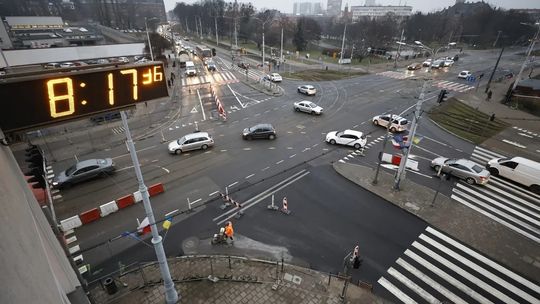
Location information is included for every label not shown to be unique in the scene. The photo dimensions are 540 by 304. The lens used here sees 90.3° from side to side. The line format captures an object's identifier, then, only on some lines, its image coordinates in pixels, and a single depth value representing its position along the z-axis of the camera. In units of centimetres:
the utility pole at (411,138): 1562
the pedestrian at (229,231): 1413
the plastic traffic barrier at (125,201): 1668
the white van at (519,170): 1902
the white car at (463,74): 5090
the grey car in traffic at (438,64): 6043
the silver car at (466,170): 1941
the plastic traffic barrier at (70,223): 1501
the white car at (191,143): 2355
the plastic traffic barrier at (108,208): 1611
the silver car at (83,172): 1873
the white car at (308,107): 3266
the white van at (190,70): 5228
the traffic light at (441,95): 1681
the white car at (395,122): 2811
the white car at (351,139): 2469
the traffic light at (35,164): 735
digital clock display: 553
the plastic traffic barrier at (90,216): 1556
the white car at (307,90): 4022
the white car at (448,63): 6291
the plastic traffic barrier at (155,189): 1795
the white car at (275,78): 4834
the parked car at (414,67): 5947
